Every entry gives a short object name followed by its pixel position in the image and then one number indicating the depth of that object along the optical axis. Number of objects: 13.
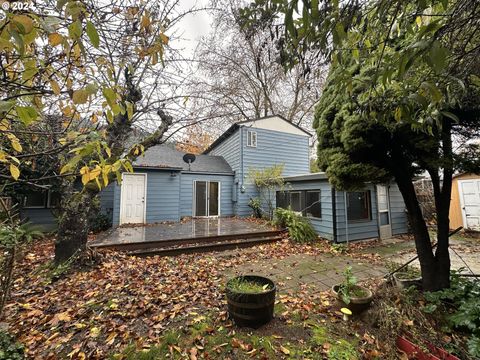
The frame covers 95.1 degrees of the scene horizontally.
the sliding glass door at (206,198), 10.82
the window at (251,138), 11.31
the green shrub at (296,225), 6.86
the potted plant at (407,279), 3.19
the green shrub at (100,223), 8.13
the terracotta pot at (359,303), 2.71
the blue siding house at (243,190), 7.15
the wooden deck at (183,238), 5.62
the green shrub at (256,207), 10.37
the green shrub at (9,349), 1.97
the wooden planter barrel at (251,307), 2.47
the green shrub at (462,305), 2.20
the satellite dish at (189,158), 10.32
